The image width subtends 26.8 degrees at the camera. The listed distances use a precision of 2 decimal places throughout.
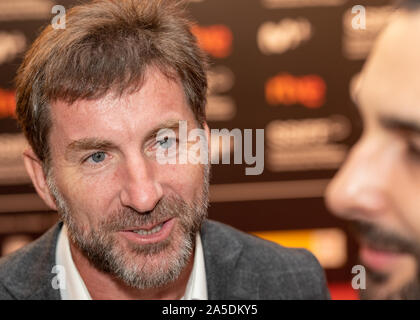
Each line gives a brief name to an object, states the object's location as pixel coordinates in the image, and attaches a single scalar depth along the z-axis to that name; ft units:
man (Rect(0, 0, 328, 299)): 2.58
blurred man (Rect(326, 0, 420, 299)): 1.68
